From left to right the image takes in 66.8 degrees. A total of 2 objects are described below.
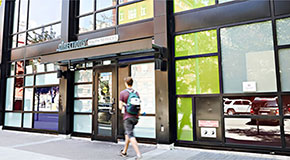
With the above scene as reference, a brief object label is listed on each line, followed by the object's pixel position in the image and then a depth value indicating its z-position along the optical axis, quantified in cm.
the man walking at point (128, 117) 479
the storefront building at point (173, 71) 501
